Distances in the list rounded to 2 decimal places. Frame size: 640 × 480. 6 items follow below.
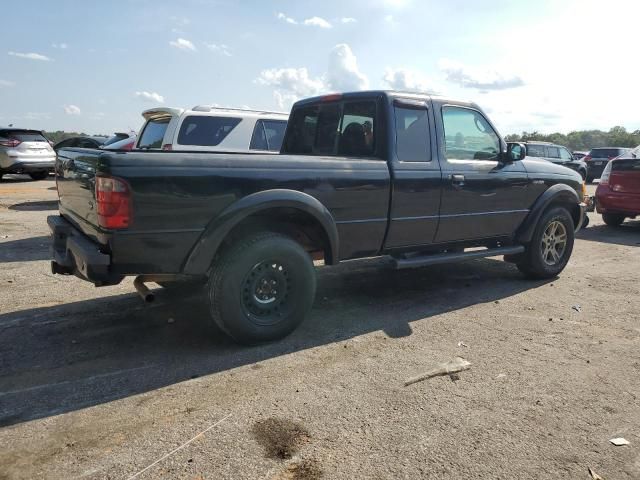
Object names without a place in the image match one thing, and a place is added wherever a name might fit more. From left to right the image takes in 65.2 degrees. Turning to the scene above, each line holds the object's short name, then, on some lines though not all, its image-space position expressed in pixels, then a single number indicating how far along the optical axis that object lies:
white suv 7.53
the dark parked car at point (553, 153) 18.05
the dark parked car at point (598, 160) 23.06
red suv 9.64
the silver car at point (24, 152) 15.14
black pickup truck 3.33
